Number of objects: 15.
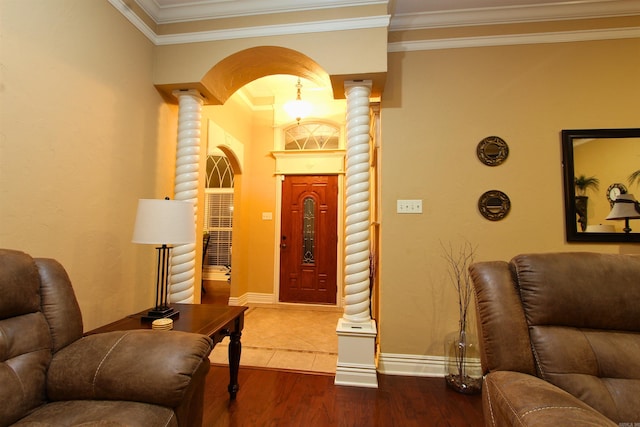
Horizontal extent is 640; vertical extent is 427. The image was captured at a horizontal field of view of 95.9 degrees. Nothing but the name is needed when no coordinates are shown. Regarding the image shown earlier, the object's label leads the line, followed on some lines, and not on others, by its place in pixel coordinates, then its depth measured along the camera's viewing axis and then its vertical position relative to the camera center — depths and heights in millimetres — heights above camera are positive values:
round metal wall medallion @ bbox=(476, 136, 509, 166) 2395 +682
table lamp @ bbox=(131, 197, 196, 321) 1640 +19
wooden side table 1612 -561
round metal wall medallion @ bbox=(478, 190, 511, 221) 2381 +227
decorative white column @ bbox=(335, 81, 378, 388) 2207 -181
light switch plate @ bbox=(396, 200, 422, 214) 2449 +212
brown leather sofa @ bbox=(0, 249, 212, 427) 1003 -536
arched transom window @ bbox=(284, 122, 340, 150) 4582 +1486
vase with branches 2229 -840
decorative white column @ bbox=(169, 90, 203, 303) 2377 +453
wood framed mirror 2258 +448
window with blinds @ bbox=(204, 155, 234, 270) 6305 +174
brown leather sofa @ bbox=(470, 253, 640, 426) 1055 -380
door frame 4383 -114
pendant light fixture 3600 +1537
